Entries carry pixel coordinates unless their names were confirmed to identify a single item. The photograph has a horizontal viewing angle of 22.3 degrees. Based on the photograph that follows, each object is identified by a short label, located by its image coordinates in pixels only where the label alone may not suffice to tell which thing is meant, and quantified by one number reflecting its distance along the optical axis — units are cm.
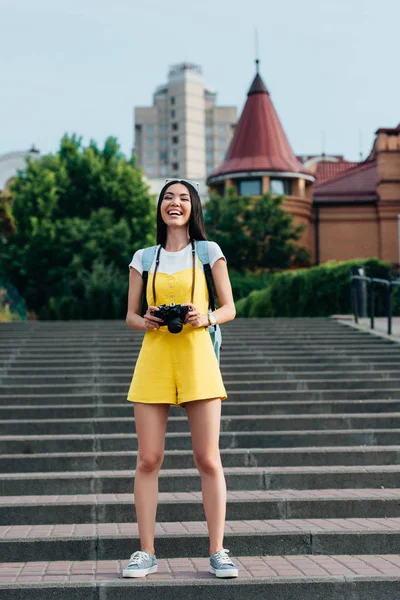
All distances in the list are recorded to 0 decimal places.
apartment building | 13527
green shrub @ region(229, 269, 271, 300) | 3930
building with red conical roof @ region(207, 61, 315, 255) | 4738
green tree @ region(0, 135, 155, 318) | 4228
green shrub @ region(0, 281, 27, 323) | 4521
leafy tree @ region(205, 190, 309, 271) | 4528
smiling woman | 482
